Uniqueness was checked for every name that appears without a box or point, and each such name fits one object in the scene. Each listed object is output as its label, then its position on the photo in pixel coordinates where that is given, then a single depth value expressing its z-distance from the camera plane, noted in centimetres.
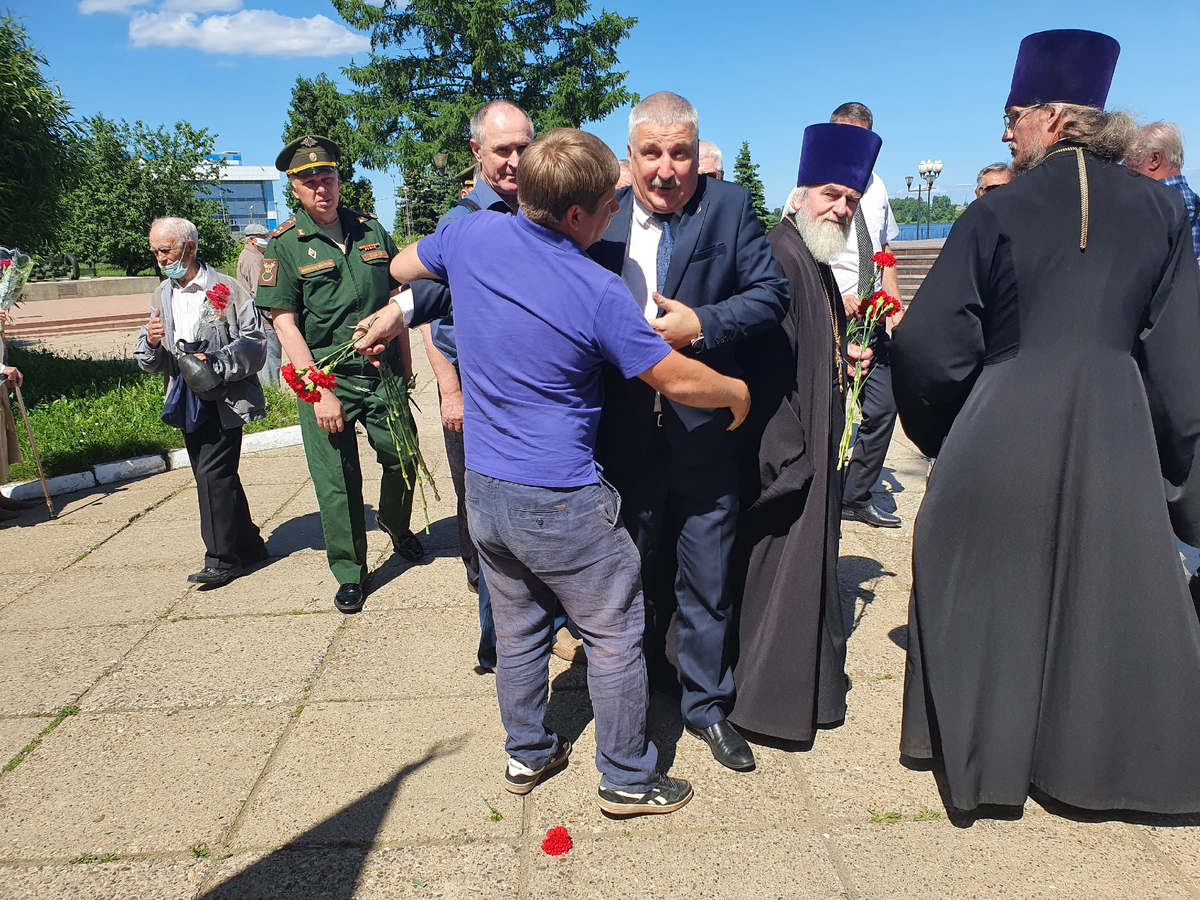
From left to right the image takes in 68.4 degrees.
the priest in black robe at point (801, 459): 295
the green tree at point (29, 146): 1102
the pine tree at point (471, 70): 4291
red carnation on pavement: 256
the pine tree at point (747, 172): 3081
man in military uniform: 425
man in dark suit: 264
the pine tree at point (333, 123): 4500
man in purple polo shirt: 224
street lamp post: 3105
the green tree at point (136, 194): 2933
